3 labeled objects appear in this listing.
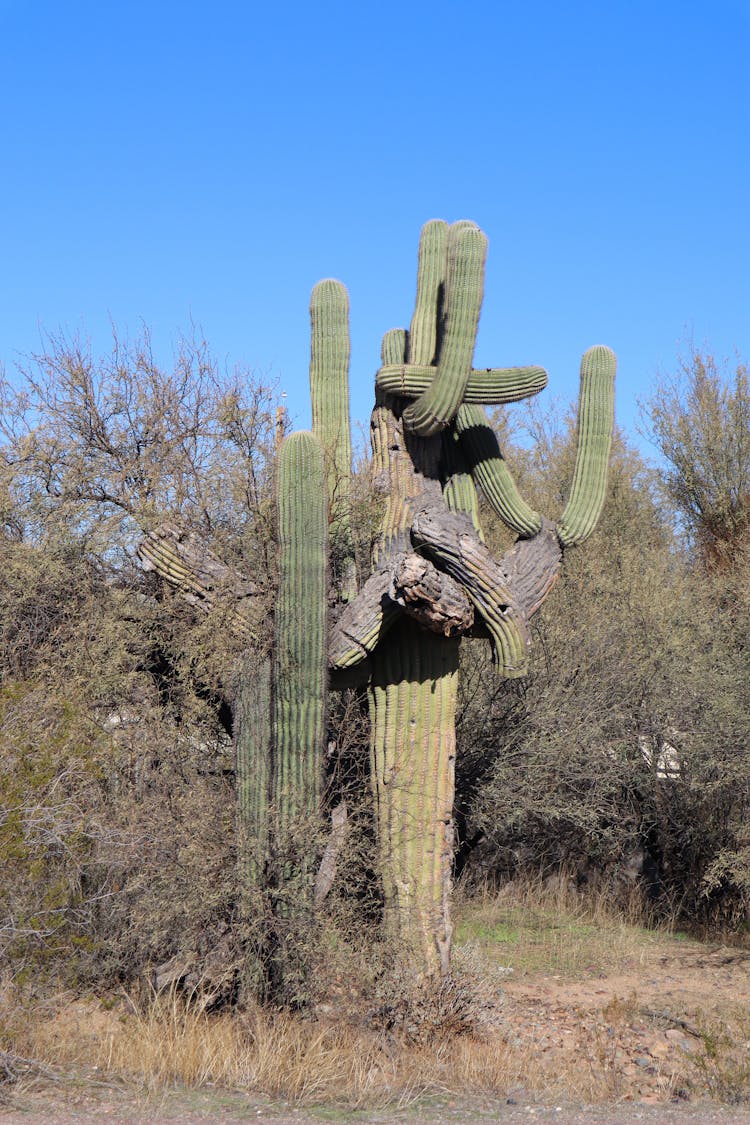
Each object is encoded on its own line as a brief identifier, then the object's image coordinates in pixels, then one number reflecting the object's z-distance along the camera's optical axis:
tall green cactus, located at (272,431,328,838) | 14.98
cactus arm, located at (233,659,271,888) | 14.51
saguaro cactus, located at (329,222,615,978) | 15.46
